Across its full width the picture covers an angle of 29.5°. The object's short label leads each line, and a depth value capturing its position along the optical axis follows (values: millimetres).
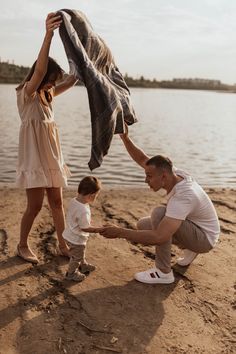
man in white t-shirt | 3863
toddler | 3963
